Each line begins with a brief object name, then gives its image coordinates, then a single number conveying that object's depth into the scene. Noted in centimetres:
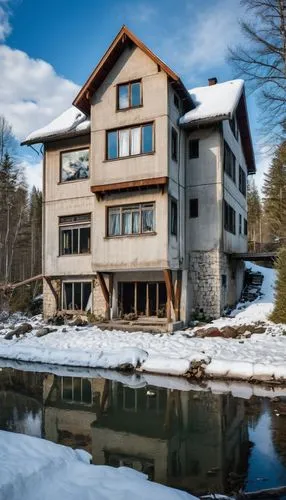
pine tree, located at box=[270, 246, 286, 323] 1602
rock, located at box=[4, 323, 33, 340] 1692
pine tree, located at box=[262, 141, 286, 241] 2969
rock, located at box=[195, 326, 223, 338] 1538
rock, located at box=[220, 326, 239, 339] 1505
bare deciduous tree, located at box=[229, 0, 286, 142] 1534
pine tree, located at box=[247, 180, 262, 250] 5119
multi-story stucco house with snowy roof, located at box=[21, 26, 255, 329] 1702
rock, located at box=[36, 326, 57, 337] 1684
